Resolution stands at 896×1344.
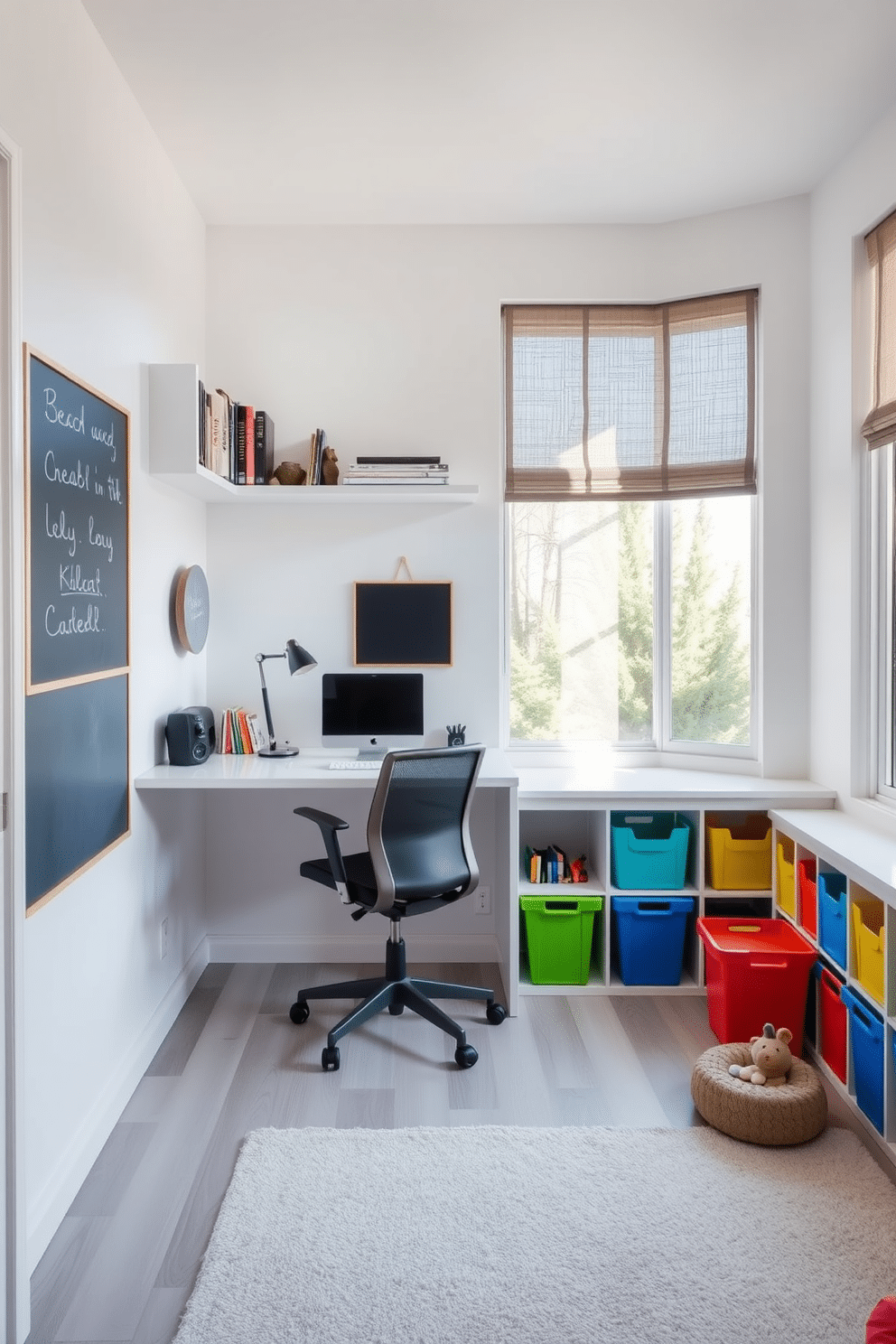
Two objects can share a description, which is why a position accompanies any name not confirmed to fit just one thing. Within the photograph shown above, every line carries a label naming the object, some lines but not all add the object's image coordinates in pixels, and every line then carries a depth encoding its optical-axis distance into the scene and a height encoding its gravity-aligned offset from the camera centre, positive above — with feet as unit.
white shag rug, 5.58 -4.03
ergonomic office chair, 8.75 -1.98
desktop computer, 10.99 -0.48
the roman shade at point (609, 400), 11.57 +3.58
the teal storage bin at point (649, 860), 10.50 -2.23
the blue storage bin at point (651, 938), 10.51 -3.17
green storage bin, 10.52 -3.15
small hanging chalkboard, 11.55 +0.62
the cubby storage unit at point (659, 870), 10.36 -2.35
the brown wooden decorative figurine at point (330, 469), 10.98 +2.51
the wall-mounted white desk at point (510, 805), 9.75 -1.60
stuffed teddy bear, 7.74 -3.44
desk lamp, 10.51 +0.15
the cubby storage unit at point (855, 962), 7.37 -2.63
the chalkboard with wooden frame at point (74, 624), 6.32 +0.38
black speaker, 9.64 -0.71
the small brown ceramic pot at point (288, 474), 11.00 +2.44
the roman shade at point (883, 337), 9.12 +3.49
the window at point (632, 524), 11.48 +1.97
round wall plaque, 10.06 +0.73
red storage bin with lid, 8.92 -3.19
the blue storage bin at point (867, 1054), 7.49 -3.33
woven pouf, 7.39 -3.67
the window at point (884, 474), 9.17 +2.14
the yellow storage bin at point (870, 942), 7.54 -2.35
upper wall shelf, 9.04 +2.53
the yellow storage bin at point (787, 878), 9.86 -2.32
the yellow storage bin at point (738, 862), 10.48 -2.25
